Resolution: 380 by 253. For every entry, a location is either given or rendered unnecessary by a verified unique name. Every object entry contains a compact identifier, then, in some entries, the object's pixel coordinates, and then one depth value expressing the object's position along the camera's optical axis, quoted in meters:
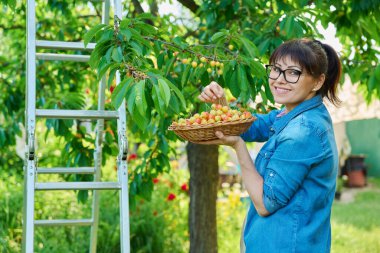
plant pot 12.21
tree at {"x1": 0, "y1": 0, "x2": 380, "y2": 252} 2.48
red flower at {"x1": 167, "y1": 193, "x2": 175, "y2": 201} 5.96
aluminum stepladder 2.86
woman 2.10
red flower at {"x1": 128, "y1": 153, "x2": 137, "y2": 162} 6.28
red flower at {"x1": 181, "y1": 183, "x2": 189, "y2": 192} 6.26
